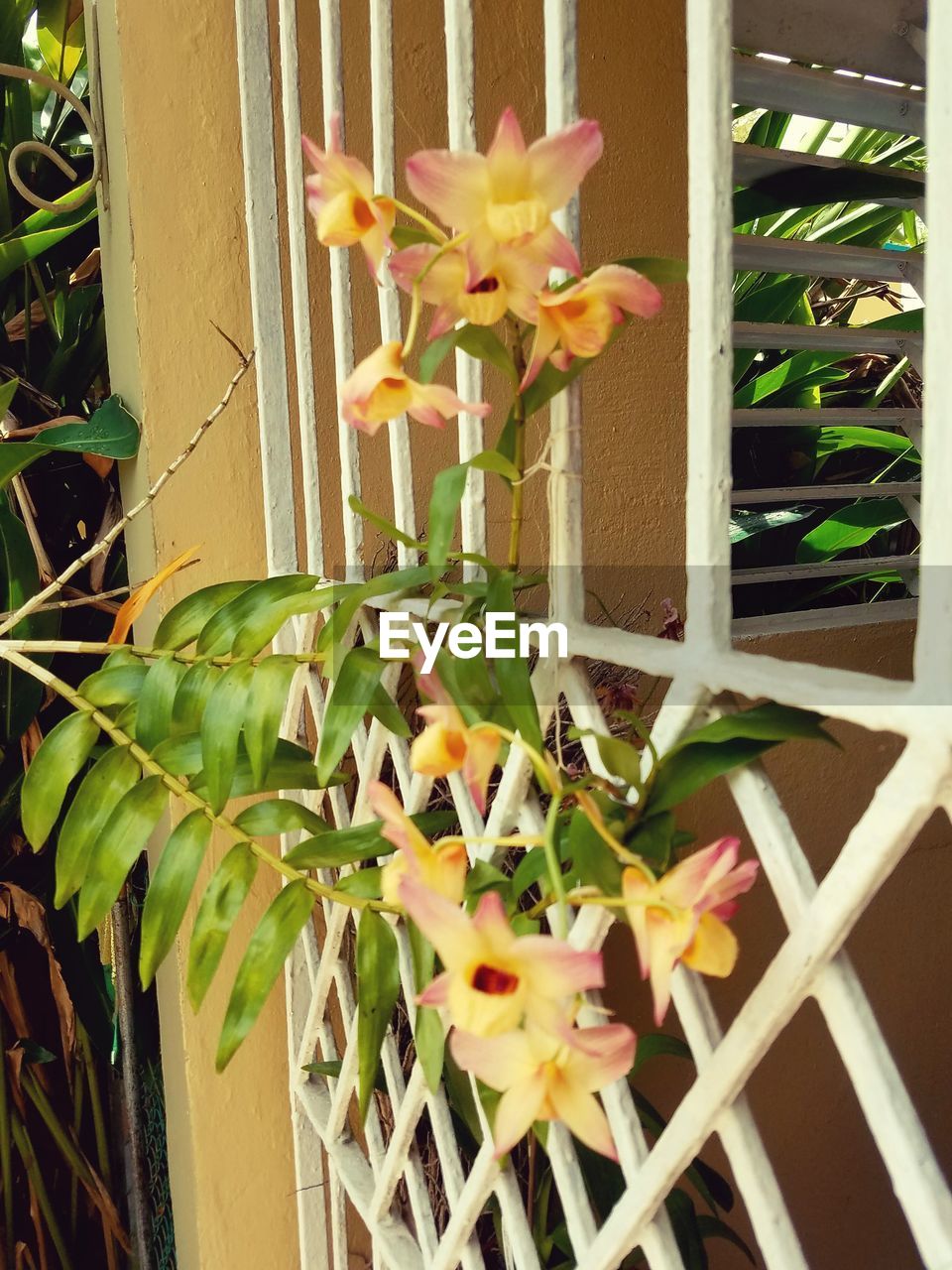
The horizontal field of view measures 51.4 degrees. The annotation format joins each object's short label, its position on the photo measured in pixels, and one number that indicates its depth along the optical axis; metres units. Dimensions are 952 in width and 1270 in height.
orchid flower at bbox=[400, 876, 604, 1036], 0.35
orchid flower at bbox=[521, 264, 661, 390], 0.44
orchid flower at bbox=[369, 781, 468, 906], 0.41
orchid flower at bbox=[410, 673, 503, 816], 0.45
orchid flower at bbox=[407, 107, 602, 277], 0.41
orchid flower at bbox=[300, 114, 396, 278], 0.47
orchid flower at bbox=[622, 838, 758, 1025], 0.37
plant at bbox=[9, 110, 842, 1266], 0.38
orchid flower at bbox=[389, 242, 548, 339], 0.43
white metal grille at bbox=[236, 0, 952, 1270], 0.37
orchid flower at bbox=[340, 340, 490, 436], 0.46
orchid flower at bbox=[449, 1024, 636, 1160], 0.37
